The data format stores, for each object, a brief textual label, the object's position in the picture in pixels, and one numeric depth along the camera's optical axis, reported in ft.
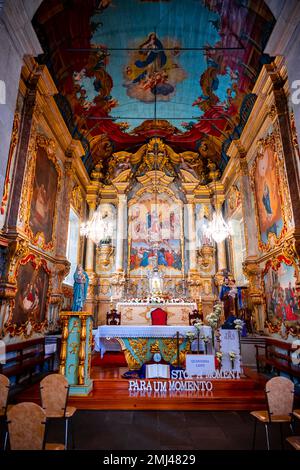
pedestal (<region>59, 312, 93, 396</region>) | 15.99
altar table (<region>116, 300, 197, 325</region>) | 28.02
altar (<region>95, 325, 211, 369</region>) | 20.76
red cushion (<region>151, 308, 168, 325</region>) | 24.73
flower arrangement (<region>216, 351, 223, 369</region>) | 18.31
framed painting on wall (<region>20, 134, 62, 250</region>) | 21.81
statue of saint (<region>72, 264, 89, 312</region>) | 17.84
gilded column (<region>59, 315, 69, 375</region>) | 16.16
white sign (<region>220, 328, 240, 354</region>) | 18.63
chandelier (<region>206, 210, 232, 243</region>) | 27.00
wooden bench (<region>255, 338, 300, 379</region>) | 18.42
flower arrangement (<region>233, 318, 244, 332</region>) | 18.45
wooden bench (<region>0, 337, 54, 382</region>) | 17.57
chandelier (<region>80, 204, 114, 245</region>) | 35.15
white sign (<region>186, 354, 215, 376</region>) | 17.52
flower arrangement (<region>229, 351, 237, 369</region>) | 18.07
